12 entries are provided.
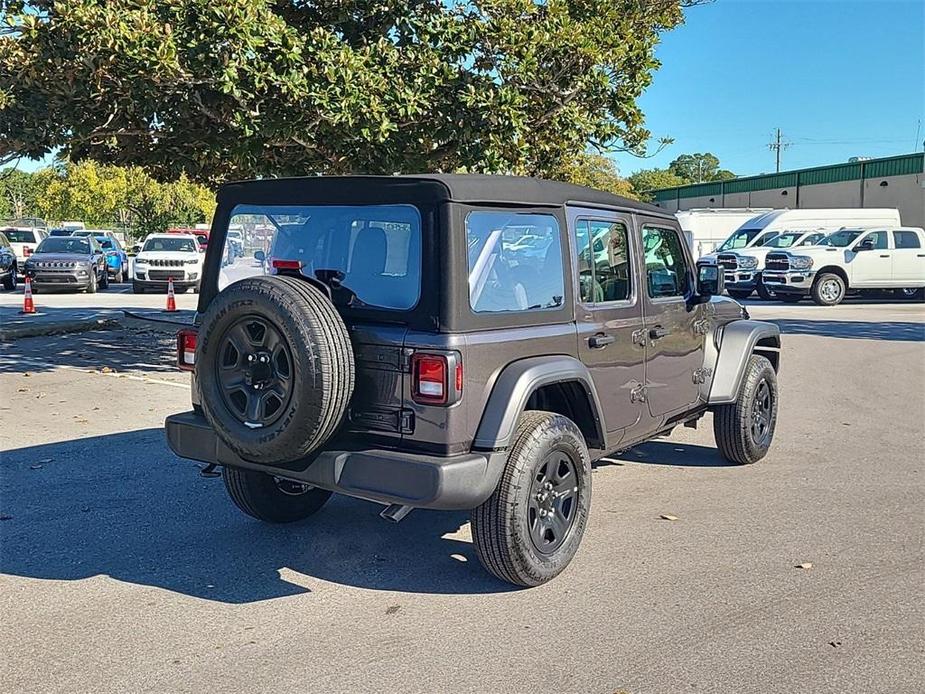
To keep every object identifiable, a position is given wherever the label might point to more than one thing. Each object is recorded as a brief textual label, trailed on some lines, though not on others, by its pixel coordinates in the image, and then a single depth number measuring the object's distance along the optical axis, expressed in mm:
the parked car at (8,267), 24069
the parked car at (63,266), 23047
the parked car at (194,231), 40453
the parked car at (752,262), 24094
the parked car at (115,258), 27725
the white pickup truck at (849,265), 22516
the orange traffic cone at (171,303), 18516
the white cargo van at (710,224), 31969
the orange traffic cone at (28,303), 17516
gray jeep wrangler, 4168
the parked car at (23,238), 30688
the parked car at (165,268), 23672
